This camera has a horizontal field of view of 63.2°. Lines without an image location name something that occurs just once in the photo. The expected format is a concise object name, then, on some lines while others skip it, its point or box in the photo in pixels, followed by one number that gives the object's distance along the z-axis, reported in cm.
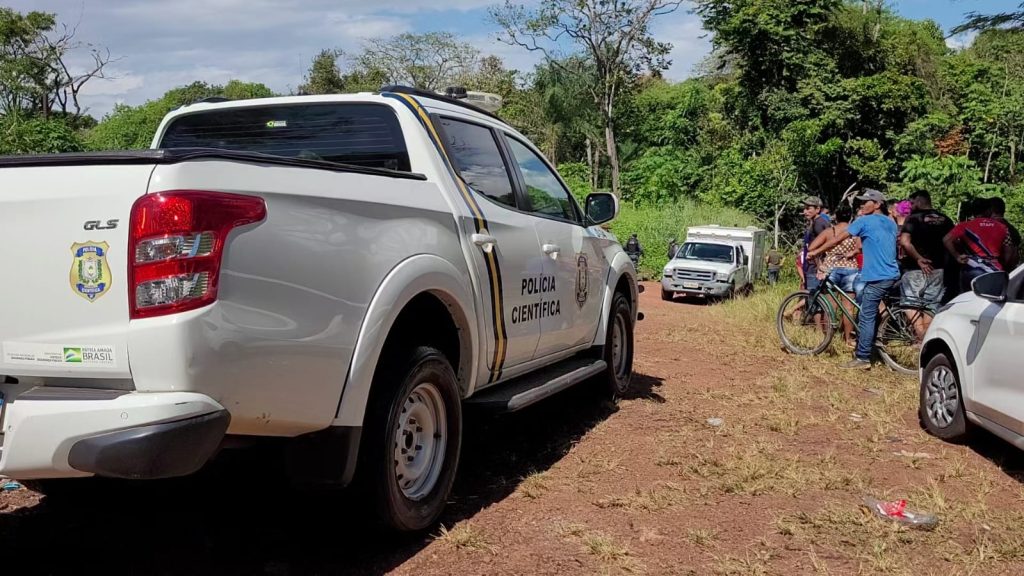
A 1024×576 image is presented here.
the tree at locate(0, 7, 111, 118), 3104
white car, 470
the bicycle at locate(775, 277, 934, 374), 819
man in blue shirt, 808
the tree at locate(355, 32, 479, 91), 4834
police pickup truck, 246
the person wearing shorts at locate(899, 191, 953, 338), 902
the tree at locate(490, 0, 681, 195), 3528
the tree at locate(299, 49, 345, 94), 5178
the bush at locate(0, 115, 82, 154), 1700
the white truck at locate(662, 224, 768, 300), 1967
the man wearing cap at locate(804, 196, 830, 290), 1056
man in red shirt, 823
